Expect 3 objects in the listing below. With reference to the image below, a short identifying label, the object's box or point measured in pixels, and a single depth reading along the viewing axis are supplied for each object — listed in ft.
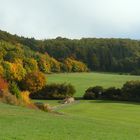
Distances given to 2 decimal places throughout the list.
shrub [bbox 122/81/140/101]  402.81
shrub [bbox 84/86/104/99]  422.00
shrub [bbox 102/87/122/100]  412.36
